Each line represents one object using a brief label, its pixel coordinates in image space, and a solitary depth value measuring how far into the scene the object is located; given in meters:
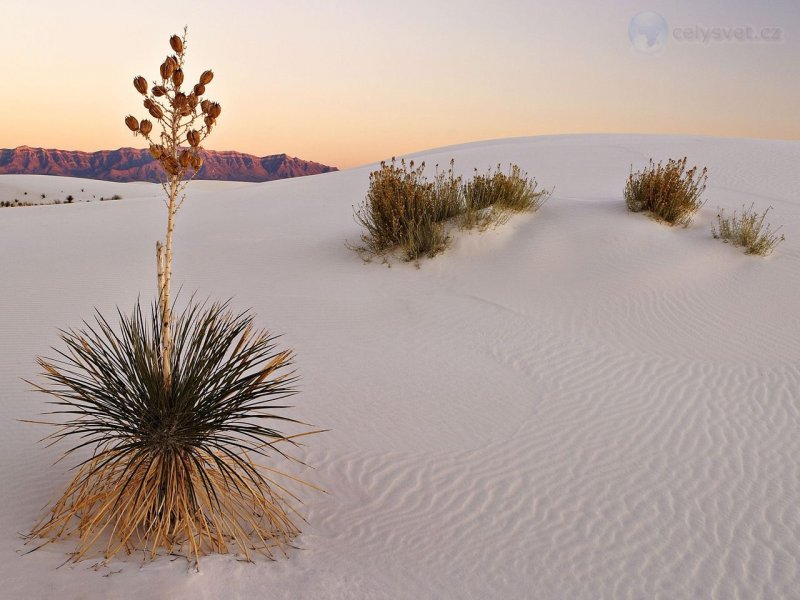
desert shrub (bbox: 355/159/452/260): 10.52
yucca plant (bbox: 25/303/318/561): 3.33
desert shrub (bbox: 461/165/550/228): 11.39
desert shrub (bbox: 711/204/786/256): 9.84
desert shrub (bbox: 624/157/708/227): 10.88
